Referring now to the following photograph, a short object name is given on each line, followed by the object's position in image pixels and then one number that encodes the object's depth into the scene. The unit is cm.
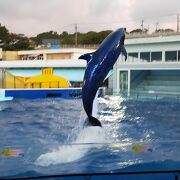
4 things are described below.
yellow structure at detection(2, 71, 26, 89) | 2460
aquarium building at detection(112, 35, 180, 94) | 2641
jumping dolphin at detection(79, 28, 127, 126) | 588
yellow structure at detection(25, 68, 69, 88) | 2445
